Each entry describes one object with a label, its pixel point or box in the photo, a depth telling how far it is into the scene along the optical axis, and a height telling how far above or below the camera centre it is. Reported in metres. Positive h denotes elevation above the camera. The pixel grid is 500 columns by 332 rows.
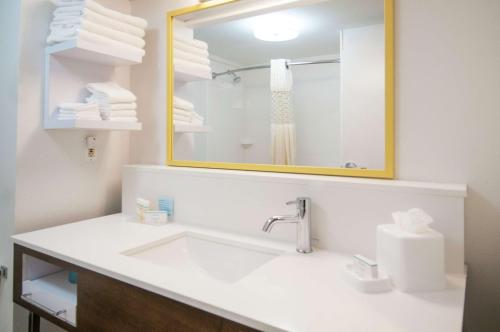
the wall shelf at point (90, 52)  1.35 +0.53
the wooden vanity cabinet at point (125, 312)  0.81 -0.41
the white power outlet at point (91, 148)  1.65 +0.10
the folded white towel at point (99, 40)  1.34 +0.57
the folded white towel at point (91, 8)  1.37 +0.71
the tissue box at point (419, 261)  0.84 -0.24
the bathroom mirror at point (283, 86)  1.17 +0.36
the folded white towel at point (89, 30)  1.35 +0.62
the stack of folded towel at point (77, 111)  1.38 +0.25
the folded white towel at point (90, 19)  1.36 +0.67
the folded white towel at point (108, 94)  1.49 +0.36
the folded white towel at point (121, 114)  1.48 +0.26
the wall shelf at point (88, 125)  1.36 +0.20
